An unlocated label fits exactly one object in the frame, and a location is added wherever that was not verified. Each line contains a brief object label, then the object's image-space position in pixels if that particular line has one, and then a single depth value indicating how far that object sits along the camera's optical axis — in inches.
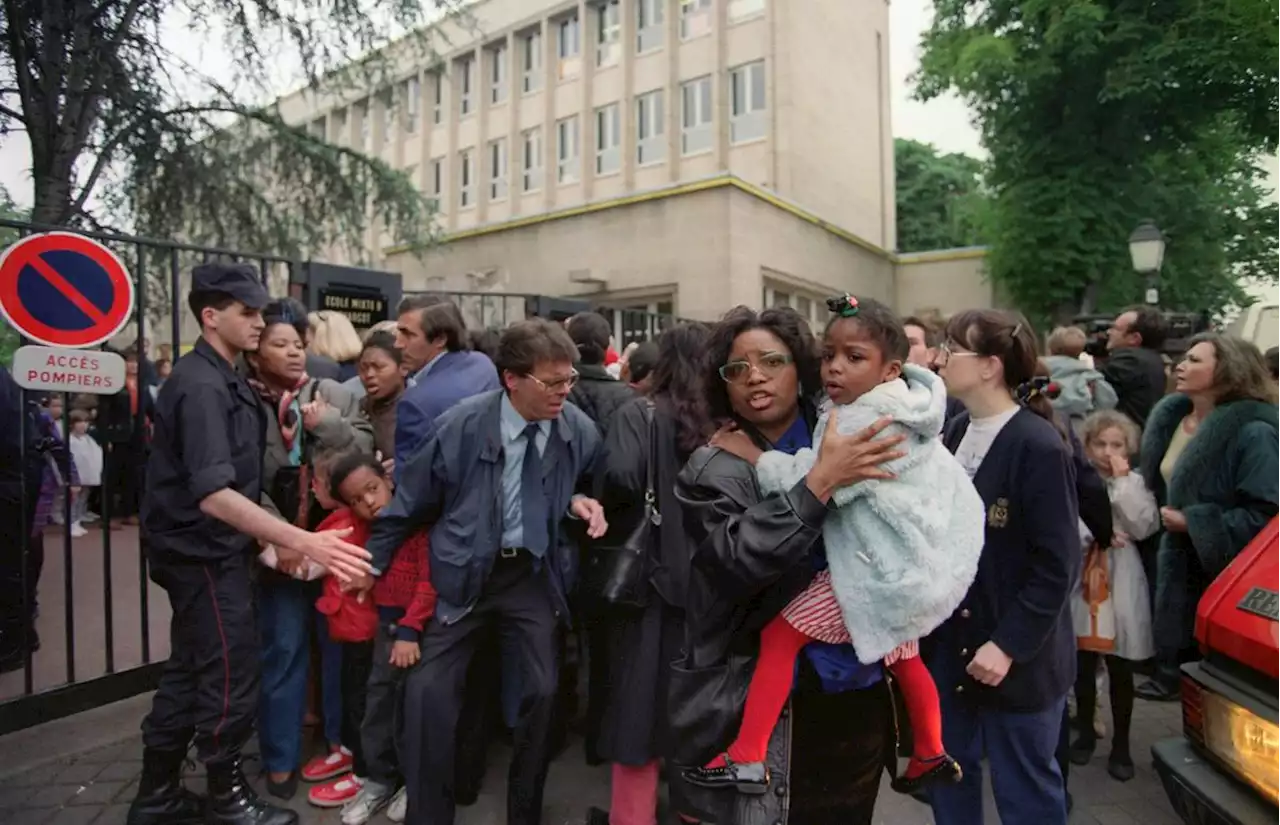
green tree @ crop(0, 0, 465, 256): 294.0
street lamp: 420.2
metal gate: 152.0
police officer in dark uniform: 120.3
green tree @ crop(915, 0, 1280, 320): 563.5
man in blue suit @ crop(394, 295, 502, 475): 137.9
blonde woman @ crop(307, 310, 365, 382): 190.1
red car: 82.0
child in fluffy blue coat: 71.6
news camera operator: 200.4
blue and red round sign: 135.6
